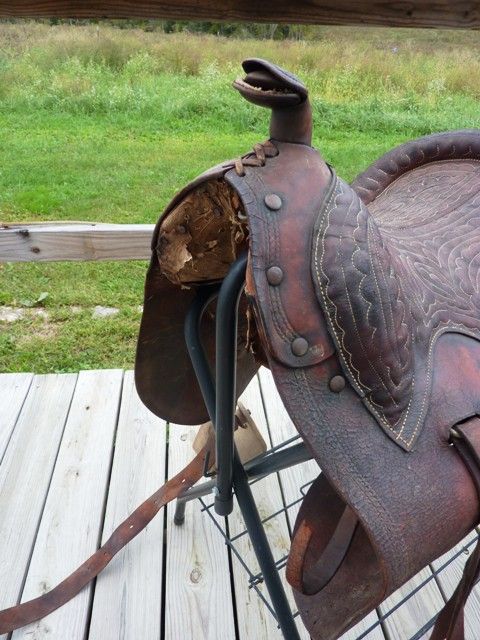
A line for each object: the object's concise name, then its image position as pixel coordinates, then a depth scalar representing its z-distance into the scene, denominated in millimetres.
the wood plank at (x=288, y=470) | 1101
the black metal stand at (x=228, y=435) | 678
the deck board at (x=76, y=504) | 1122
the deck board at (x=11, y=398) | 1559
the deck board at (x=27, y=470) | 1219
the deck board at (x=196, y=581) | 1096
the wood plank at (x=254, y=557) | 1104
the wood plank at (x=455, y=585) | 1096
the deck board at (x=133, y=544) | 1105
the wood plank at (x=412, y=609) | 1101
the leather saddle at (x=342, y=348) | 528
